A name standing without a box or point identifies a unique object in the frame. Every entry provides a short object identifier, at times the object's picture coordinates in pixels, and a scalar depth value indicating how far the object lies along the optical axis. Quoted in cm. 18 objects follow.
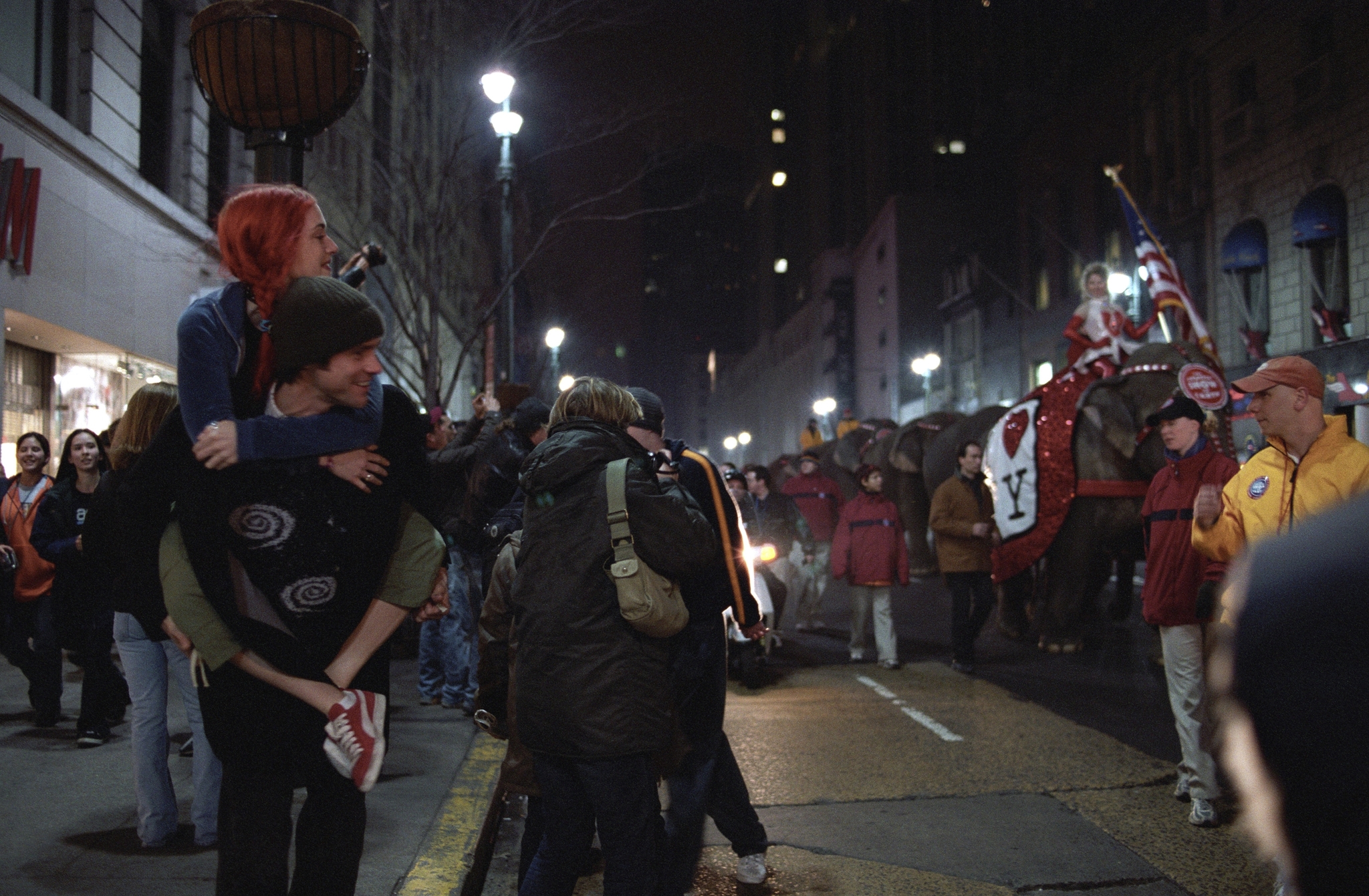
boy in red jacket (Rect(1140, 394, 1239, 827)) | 495
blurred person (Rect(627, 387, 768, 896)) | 369
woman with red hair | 226
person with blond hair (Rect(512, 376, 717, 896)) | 299
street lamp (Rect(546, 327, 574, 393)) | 2540
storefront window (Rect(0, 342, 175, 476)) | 1259
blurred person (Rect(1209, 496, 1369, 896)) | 100
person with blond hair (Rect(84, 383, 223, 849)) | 417
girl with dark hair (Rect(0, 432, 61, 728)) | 673
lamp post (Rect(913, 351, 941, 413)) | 3512
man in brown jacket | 925
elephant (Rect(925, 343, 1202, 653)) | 973
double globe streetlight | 1205
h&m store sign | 1098
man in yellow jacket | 373
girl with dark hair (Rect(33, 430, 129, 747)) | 613
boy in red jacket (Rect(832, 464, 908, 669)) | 966
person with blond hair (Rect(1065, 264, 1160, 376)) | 1098
